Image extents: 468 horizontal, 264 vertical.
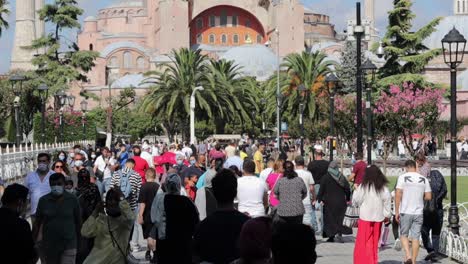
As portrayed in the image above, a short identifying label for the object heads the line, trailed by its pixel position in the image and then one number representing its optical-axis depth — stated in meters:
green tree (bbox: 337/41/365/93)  63.97
